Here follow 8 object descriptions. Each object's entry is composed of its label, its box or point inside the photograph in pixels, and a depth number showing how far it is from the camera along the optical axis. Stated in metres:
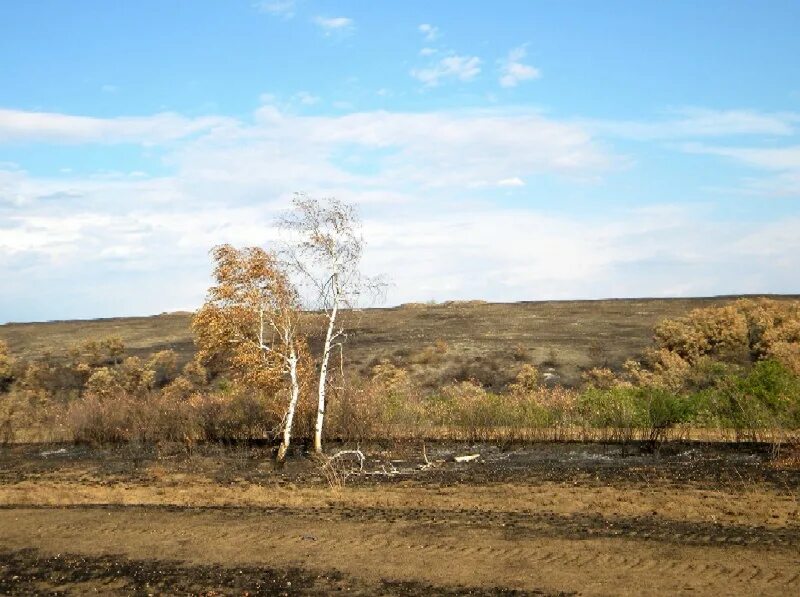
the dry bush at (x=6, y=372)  53.31
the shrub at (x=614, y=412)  28.69
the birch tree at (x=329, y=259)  27.77
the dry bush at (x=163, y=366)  51.94
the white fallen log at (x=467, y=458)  25.67
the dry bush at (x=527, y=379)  45.14
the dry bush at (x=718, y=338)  44.59
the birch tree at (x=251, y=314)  27.27
